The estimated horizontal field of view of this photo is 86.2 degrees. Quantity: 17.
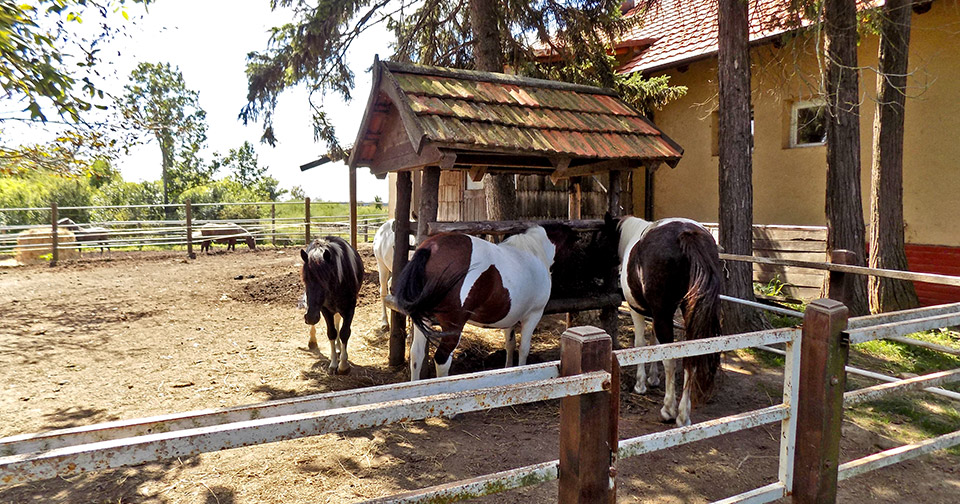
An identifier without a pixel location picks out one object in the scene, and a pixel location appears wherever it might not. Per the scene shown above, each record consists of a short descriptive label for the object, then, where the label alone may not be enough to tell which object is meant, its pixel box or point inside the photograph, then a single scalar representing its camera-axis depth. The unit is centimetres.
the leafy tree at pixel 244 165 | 3806
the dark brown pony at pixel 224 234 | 1677
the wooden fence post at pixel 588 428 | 157
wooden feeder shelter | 424
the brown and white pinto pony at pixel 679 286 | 342
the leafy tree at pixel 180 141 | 3366
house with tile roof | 705
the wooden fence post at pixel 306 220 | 1648
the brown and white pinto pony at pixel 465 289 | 389
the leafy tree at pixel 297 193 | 3901
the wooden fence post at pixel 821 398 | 197
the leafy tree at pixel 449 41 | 717
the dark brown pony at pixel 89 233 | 1457
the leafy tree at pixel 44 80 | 389
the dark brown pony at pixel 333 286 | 494
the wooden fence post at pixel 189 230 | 1491
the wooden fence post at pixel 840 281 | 374
